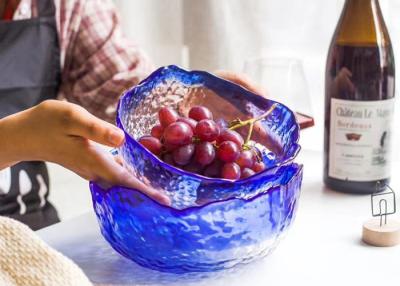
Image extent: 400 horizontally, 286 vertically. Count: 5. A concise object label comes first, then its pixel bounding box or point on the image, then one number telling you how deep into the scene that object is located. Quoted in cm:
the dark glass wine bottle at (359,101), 95
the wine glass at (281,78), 98
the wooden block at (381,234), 83
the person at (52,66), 126
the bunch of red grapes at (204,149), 78
